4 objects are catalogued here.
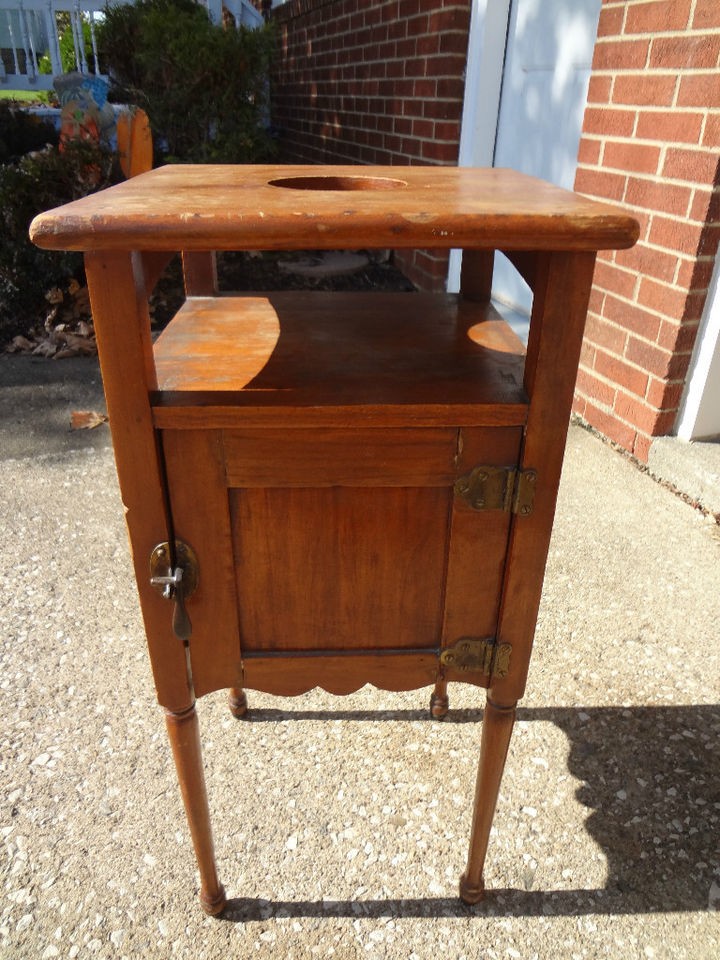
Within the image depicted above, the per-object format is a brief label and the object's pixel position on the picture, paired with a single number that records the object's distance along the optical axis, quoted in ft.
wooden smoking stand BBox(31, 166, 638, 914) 2.77
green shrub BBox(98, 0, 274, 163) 16.17
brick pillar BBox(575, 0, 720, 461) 7.52
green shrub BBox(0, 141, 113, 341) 13.60
